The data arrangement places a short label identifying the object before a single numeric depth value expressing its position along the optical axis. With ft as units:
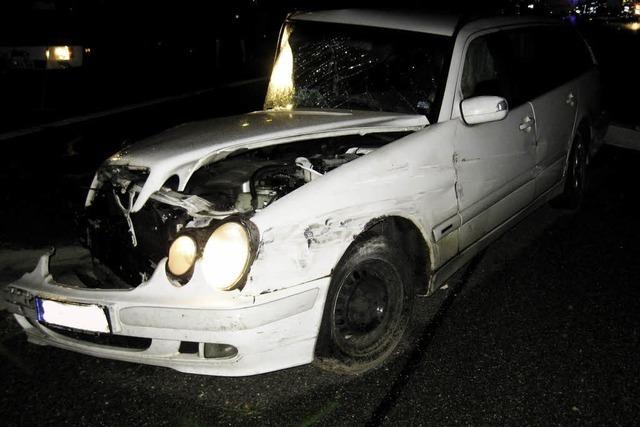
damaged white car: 7.99
